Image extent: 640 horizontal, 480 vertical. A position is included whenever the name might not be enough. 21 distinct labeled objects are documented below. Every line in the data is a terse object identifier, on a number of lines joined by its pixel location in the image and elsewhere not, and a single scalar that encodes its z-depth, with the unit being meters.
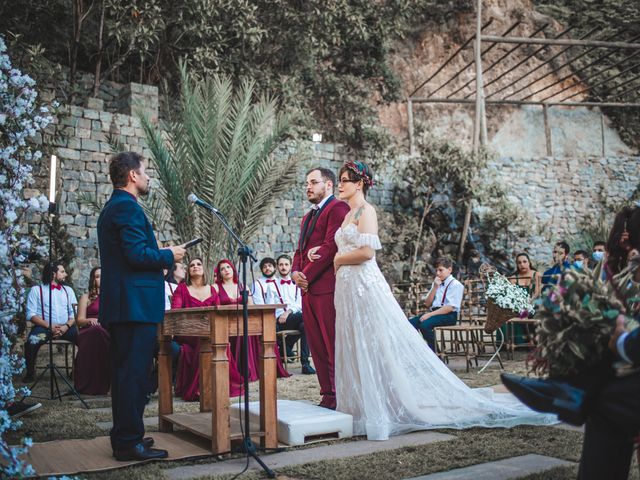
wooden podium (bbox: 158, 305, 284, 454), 3.44
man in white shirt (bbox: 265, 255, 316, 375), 8.05
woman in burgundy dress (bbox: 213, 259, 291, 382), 6.52
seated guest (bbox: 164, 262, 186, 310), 8.25
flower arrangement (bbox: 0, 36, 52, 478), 3.40
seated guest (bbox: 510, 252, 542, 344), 8.66
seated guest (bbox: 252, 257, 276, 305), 8.39
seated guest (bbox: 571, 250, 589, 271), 9.05
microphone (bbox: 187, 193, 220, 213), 3.11
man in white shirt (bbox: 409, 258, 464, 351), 7.04
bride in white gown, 3.99
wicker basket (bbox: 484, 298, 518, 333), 6.43
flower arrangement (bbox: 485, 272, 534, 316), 6.30
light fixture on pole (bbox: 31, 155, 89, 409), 5.34
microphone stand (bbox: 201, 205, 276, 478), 3.13
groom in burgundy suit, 4.52
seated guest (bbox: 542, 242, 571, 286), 8.79
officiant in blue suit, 3.32
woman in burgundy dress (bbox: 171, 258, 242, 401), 5.91
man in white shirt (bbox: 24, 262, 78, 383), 6.91
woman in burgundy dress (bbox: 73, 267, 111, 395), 6.14
